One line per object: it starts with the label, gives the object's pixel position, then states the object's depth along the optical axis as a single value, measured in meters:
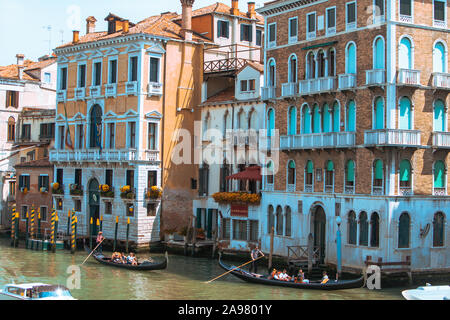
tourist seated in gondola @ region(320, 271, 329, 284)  26.05
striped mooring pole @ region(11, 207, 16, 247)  40.09
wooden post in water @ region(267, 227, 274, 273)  29.71
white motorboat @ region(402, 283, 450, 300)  21.52
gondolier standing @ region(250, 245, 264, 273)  29.90
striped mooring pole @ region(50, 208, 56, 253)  37.11
